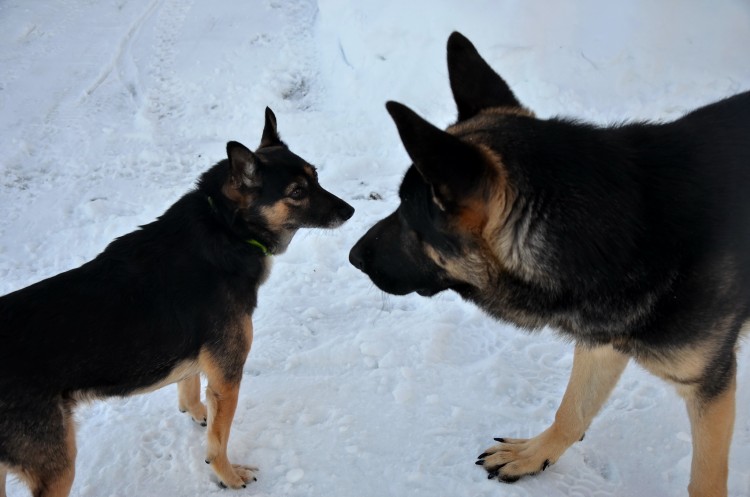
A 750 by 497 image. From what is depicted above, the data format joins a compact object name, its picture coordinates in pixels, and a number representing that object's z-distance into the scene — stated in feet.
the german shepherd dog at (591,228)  7.39
